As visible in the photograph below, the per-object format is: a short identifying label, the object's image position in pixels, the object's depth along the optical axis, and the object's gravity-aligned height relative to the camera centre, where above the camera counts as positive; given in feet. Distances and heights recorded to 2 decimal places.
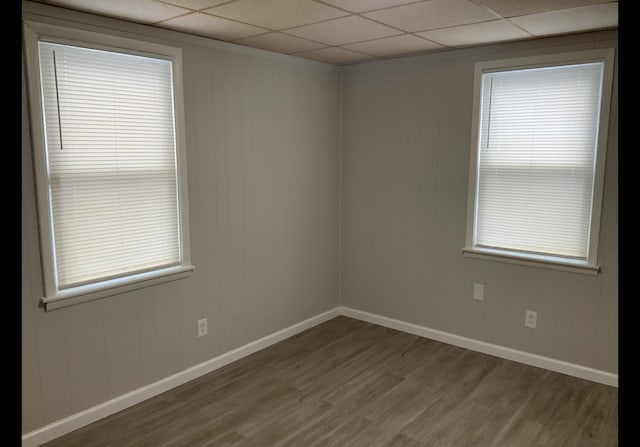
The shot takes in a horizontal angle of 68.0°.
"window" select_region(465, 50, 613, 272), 10.39 +0.32
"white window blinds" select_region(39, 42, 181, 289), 8.46 +0.12
